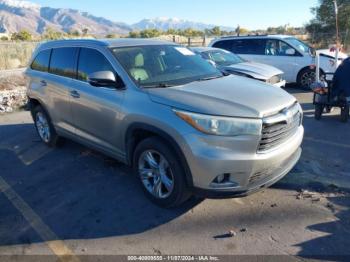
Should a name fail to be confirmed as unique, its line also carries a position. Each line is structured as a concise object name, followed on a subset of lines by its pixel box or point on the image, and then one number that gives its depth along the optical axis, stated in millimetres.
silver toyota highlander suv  3223
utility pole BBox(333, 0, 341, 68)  8602
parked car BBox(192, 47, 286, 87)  8679
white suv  10500
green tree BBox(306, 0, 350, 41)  23359
